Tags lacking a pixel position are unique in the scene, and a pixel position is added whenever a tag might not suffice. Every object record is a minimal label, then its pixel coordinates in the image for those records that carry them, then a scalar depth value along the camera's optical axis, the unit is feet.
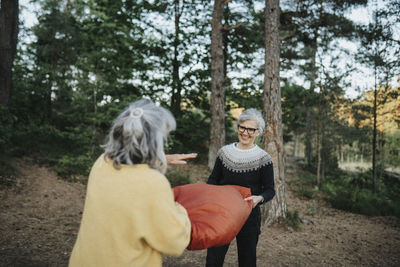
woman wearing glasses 8.38
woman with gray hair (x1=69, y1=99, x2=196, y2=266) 3.80
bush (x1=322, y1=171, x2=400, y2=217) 24.81
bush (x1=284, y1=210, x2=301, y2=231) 17.80
